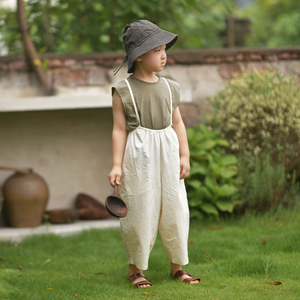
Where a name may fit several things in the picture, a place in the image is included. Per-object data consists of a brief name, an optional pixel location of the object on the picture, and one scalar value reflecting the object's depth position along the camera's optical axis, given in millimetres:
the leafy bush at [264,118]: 8513
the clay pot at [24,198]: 9024
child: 5057
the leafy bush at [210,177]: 8398
